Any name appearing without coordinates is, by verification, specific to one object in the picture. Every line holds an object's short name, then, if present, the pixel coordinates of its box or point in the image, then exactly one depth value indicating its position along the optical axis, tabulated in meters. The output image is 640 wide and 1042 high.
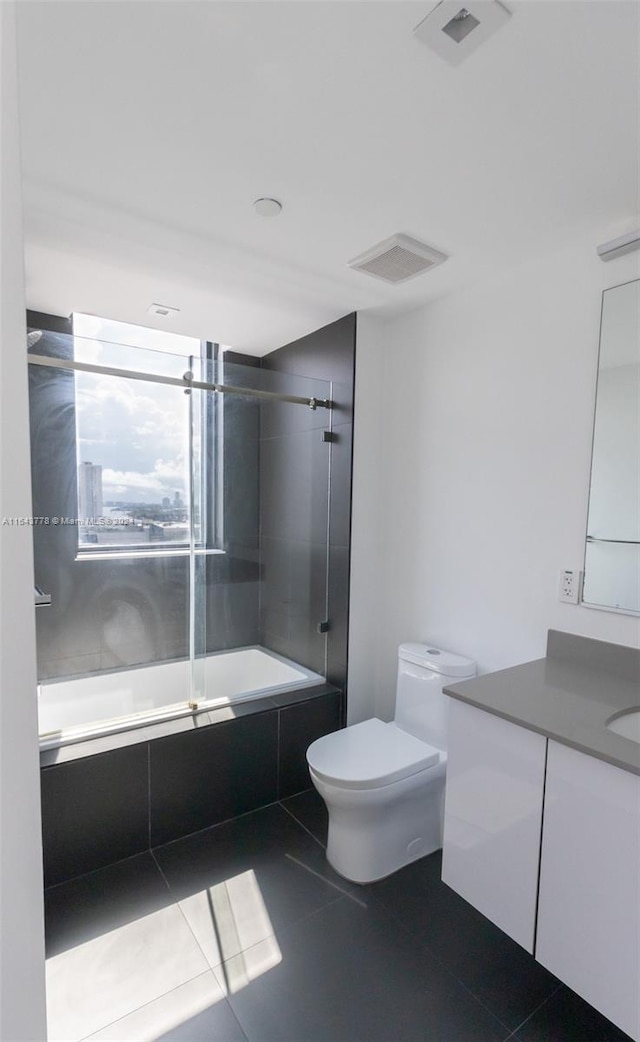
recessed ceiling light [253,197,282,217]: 1.59
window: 2.19
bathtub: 2.06
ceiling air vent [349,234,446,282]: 1.82
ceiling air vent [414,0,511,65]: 0.96
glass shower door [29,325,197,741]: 2.11
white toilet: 1.80
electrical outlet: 1.77
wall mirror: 1.62
